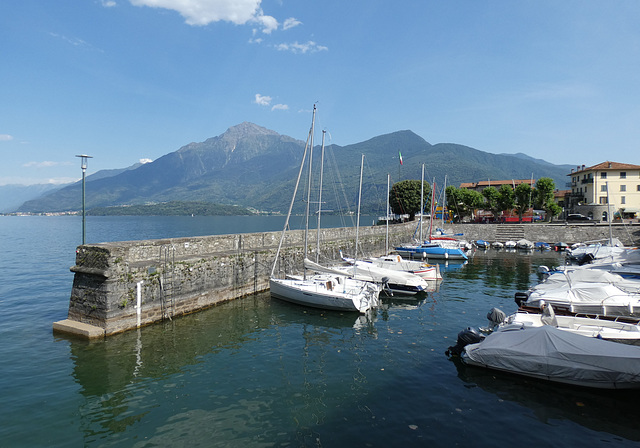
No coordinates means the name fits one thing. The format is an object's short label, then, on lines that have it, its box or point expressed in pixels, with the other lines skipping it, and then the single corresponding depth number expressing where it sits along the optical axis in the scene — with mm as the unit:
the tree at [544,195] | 70250
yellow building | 73812
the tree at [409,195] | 83438
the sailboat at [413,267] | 30072
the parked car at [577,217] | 73562
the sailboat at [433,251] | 44281
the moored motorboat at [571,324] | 13109
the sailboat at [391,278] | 25031
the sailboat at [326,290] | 20188
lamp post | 17583
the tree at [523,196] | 71812
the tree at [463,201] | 80625
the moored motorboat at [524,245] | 56788
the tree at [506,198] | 73375
